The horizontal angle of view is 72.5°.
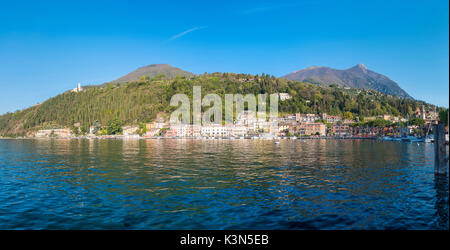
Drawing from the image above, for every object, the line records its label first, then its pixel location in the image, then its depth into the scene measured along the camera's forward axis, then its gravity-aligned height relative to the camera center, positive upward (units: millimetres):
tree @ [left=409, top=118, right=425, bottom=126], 151625 +3061
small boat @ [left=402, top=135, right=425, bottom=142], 114775 -4274
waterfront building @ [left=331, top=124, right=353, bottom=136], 195675 -2134
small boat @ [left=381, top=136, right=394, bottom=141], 141562 -4543
